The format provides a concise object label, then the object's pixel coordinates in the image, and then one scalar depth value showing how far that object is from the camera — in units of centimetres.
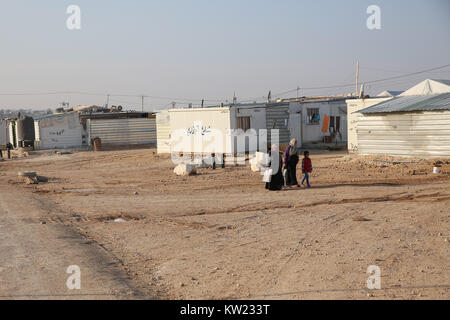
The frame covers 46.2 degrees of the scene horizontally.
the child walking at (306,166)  1486
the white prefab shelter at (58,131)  3350
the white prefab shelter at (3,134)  3805
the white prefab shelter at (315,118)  2769
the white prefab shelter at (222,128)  2439
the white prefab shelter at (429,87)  2408
